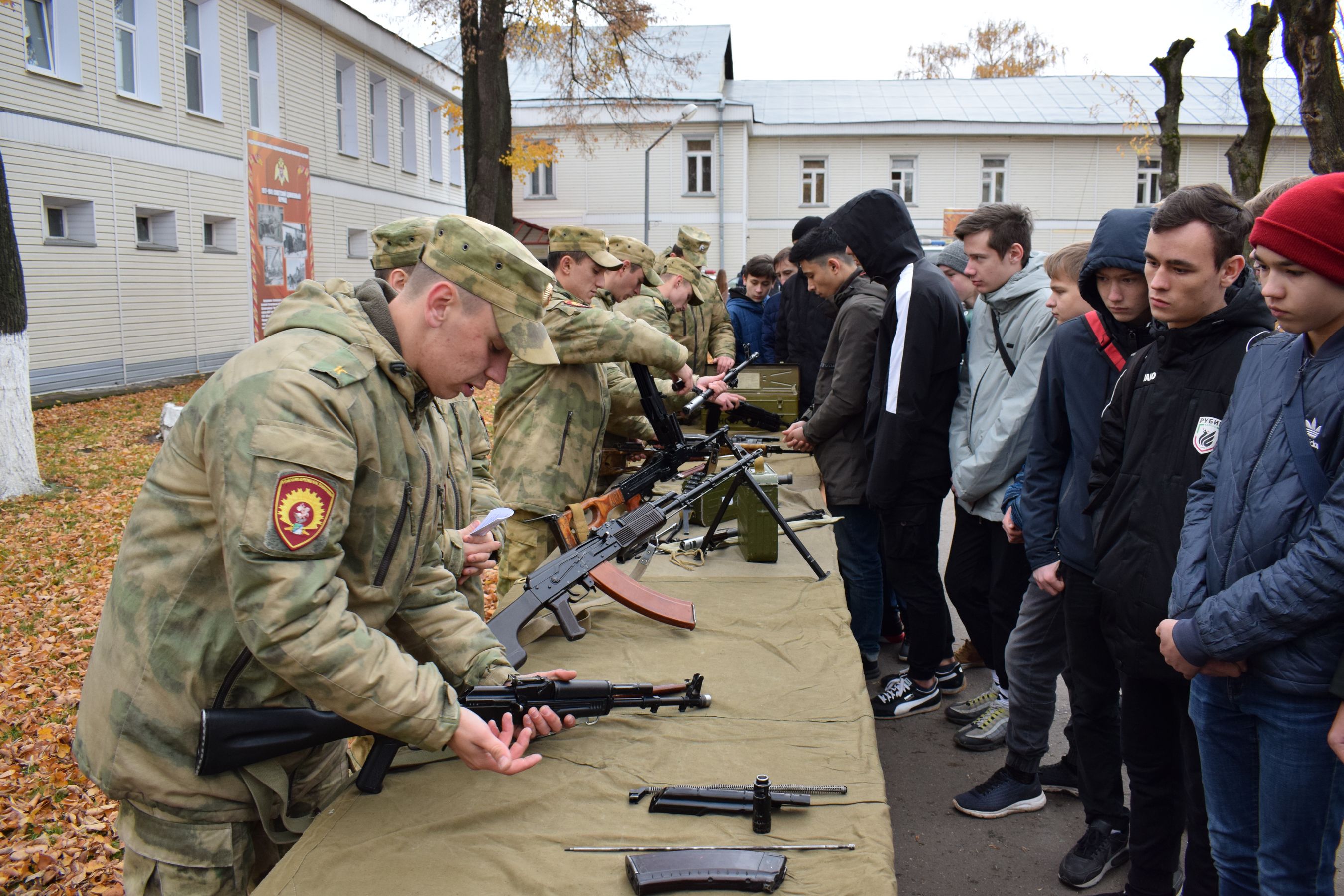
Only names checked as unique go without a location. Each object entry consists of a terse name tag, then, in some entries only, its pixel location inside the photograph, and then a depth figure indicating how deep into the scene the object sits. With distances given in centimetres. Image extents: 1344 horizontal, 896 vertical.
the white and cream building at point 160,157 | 1257
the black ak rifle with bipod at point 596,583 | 283
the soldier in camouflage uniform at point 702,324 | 858
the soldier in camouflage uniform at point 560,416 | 414
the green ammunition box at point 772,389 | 662
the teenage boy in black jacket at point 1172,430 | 247
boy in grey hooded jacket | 392
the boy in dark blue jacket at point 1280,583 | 199
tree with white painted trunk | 779
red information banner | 1165
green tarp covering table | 184
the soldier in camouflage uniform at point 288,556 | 171
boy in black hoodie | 421
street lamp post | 2153
